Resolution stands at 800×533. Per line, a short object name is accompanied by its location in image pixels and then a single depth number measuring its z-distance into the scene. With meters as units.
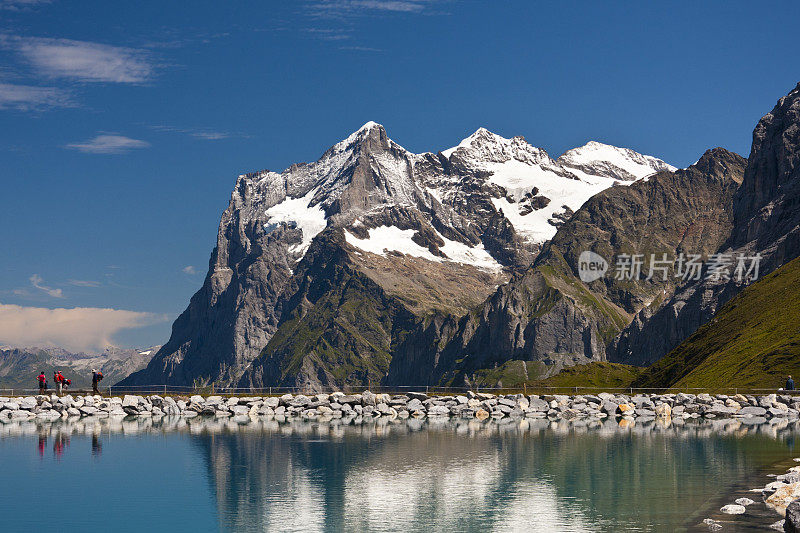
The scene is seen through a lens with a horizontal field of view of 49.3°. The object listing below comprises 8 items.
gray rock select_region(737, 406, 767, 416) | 114.19
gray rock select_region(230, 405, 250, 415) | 122.47
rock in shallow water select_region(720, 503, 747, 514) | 46.11
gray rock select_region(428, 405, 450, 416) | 122.69
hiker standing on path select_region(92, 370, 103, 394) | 130.86
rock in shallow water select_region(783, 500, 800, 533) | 37.59
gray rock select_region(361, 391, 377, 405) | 125.66
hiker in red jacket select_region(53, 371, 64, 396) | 125.09
